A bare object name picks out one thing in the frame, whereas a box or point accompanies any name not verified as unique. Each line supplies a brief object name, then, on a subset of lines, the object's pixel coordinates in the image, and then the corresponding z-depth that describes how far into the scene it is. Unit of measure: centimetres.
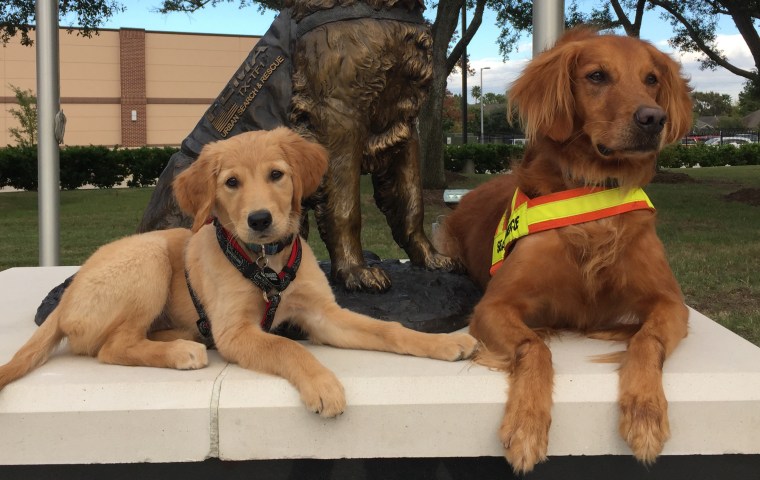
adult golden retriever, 253
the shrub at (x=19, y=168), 1925
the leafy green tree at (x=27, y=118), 2309
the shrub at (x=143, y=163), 2105
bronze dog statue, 307
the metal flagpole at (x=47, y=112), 504
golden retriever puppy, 244
